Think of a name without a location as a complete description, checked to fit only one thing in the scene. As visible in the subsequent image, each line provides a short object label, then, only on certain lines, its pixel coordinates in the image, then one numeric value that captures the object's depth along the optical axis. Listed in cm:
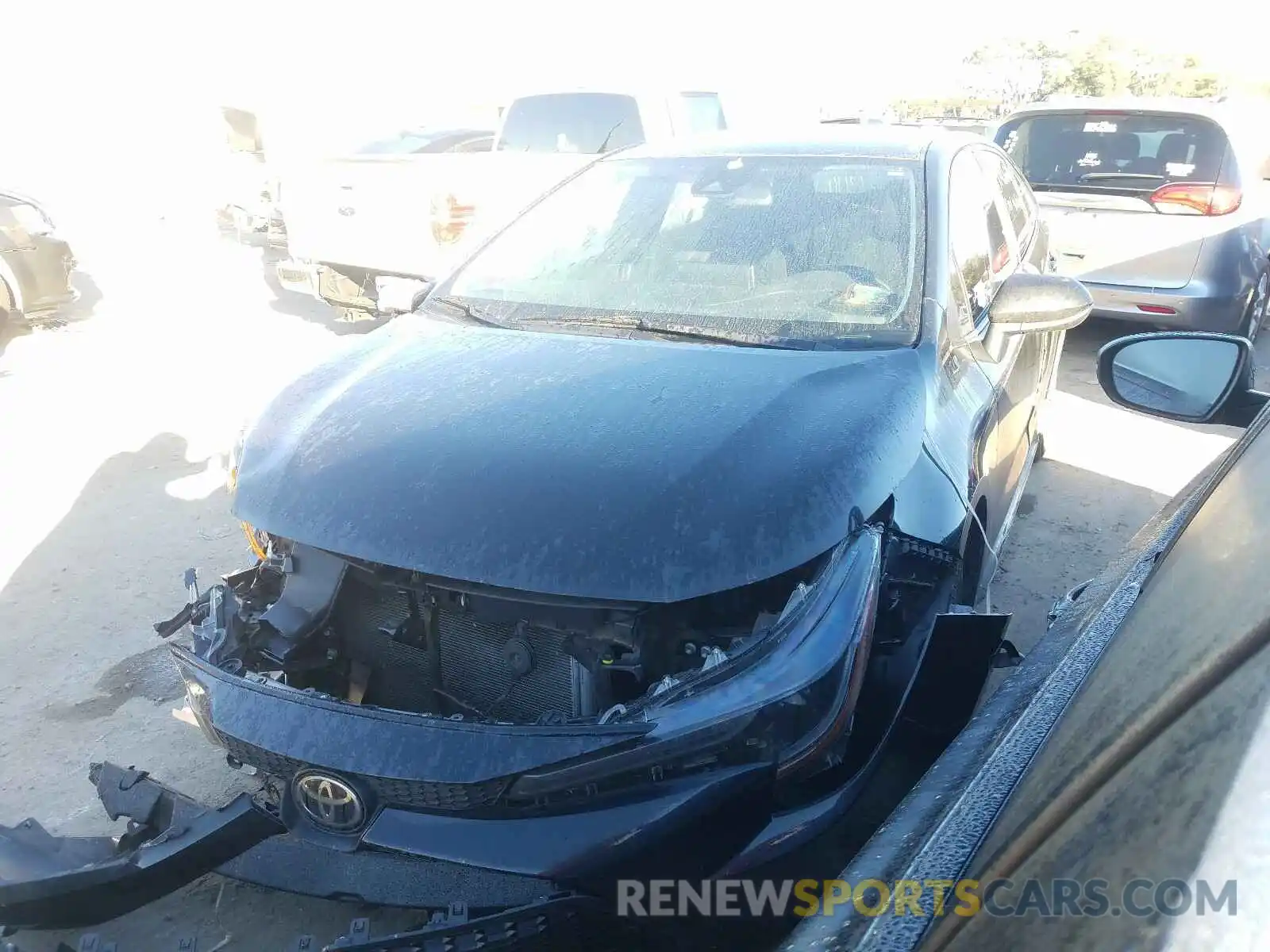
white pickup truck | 635
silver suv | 571
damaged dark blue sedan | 164
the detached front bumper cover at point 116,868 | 182
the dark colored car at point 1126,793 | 68
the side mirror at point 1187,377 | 208
